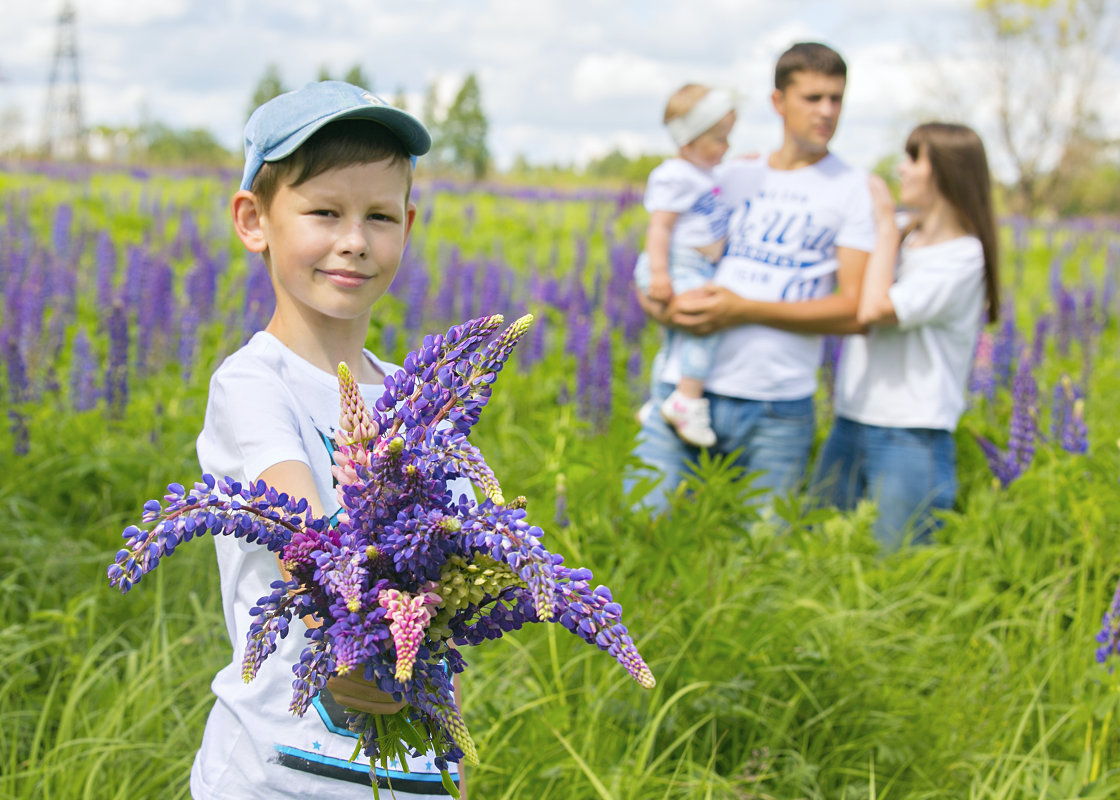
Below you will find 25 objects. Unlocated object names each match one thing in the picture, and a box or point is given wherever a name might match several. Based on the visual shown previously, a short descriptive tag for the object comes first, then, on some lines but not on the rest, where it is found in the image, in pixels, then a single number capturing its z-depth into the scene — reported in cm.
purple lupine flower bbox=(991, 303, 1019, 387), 534
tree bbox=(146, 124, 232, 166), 1948
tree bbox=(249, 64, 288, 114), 4772
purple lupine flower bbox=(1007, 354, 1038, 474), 393
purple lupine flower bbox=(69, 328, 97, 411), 402
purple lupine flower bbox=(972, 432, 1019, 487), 392
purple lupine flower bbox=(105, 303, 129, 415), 391
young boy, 141
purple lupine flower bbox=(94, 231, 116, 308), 529
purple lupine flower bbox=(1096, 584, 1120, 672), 231
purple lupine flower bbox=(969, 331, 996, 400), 526
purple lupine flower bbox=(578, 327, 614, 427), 431
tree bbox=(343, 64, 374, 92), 4094
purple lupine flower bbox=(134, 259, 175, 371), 462
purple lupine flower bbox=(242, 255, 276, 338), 444
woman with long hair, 386
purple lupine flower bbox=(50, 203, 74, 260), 683
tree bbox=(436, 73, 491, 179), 4010
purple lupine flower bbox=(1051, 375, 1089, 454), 353
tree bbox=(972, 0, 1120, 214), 3052
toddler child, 362
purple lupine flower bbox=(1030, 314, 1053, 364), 554
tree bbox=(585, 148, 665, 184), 2611
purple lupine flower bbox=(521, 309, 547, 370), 540
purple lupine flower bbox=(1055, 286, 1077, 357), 626
